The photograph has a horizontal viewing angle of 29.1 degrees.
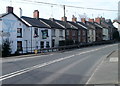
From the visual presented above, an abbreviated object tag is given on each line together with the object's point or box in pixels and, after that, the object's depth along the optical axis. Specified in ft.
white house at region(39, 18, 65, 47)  175.83
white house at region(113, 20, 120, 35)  377.95
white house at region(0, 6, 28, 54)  129.49
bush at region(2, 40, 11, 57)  115.24
